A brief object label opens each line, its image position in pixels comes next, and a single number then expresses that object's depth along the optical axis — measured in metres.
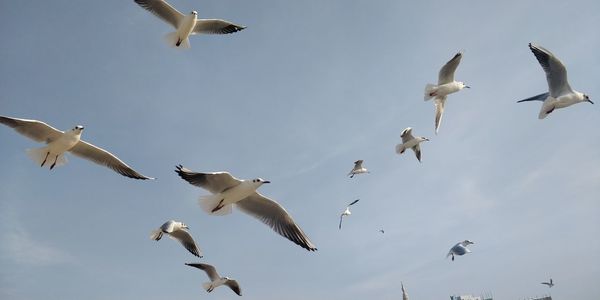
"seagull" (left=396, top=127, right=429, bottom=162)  14.94
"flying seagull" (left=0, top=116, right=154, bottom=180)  8.97
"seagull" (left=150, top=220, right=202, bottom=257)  11.84
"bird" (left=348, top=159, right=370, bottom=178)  17.66
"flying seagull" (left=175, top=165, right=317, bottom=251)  7.21
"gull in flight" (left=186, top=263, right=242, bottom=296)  13.13
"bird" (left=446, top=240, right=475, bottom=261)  16.95
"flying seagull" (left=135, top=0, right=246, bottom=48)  11.54
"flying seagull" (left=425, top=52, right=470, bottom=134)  12.80
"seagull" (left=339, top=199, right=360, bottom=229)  19.89
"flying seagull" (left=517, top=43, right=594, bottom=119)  10.94
